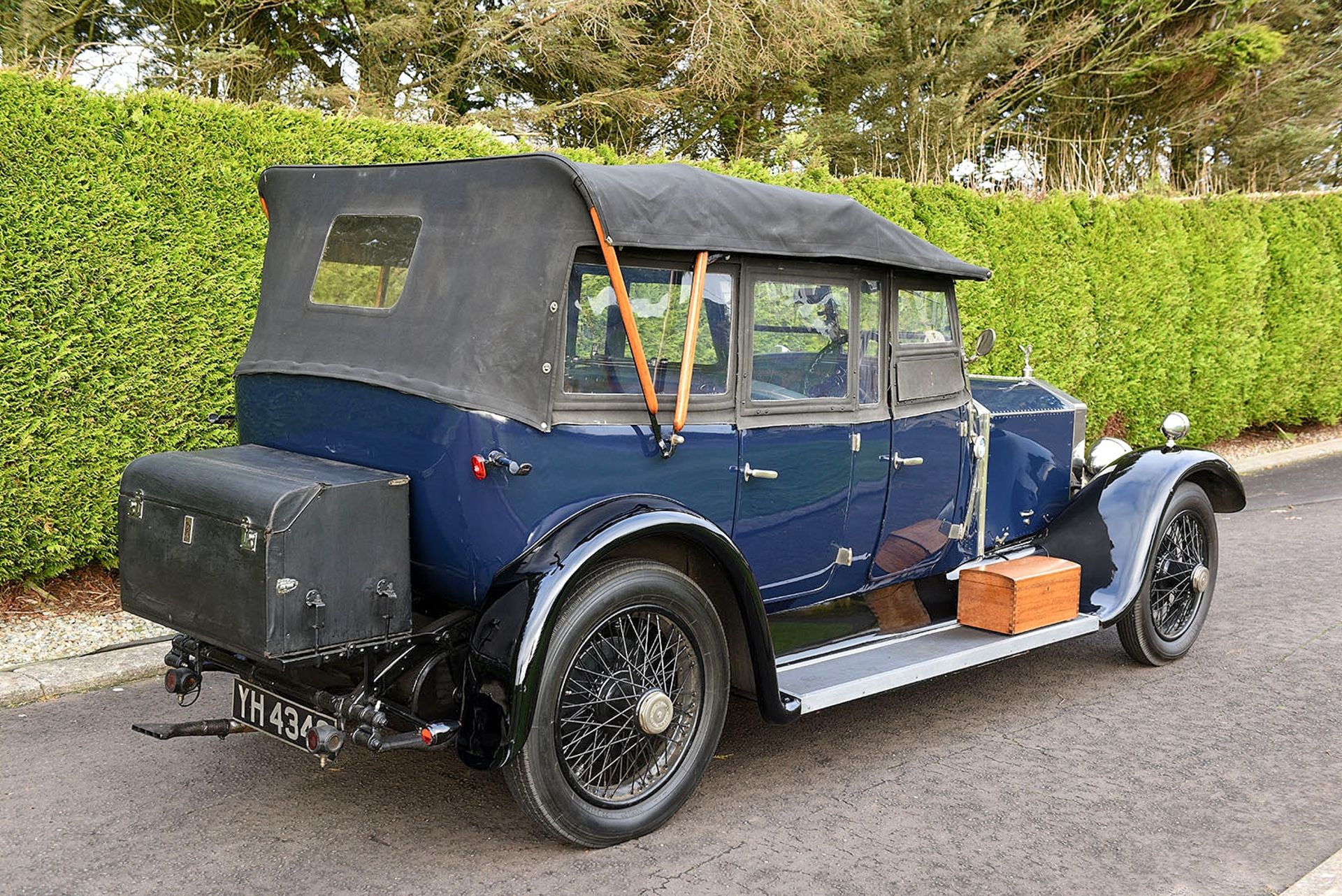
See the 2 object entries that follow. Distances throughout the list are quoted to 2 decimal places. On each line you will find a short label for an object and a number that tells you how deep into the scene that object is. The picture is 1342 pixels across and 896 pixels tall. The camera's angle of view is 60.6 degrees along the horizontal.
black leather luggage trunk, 3.10
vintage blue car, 3.28
